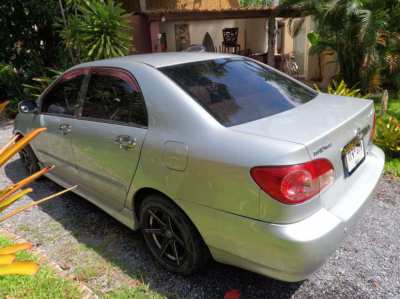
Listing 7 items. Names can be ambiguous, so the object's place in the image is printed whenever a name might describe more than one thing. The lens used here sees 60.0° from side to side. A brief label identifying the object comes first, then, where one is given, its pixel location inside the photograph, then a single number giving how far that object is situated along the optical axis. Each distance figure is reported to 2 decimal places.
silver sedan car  1.91
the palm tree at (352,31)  7.07
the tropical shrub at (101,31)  7.46
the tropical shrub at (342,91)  5.57
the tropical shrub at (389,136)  4.41
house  9.98
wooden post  10.64
